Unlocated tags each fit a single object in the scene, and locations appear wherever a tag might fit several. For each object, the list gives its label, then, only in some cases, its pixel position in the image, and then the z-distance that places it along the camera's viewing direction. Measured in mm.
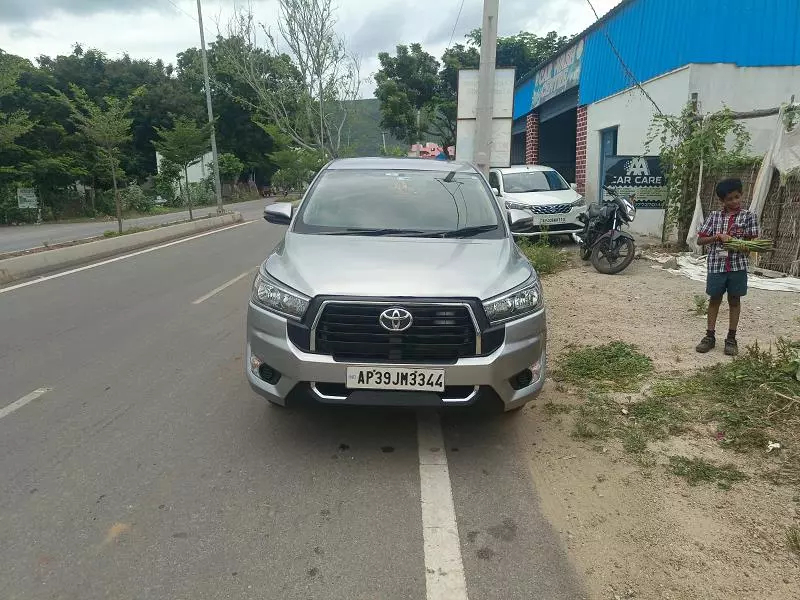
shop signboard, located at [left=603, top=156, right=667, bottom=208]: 10469
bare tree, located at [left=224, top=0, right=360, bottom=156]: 24203
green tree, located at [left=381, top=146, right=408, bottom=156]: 38366
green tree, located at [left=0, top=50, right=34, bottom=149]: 14686
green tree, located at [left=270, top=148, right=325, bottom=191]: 40712
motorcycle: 9359
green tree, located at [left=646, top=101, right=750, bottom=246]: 9273
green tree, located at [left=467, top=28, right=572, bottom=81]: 35344
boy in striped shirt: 5051
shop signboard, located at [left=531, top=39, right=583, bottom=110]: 18133
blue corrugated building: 11117
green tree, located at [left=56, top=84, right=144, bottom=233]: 15922
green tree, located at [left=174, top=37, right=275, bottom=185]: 48062
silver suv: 3365
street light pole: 24181
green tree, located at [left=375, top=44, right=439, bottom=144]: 34000
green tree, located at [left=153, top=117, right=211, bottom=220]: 21234
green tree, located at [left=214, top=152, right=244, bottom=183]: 46312
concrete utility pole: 10672
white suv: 12297
